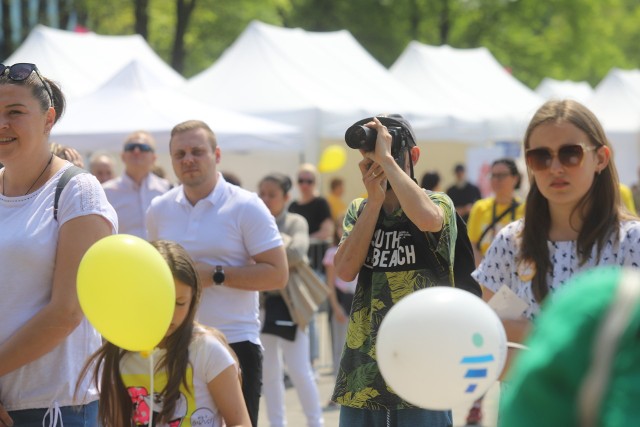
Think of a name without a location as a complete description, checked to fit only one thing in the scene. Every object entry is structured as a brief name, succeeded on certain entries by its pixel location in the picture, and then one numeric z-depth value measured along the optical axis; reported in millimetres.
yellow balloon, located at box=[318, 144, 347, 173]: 28304
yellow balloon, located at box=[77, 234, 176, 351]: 5525
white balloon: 4166
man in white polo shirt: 8992
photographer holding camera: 6716
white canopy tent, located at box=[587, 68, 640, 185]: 42742
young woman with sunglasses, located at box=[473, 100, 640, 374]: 5943
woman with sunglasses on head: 6073
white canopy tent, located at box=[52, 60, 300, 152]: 20514
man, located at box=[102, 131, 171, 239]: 13159
